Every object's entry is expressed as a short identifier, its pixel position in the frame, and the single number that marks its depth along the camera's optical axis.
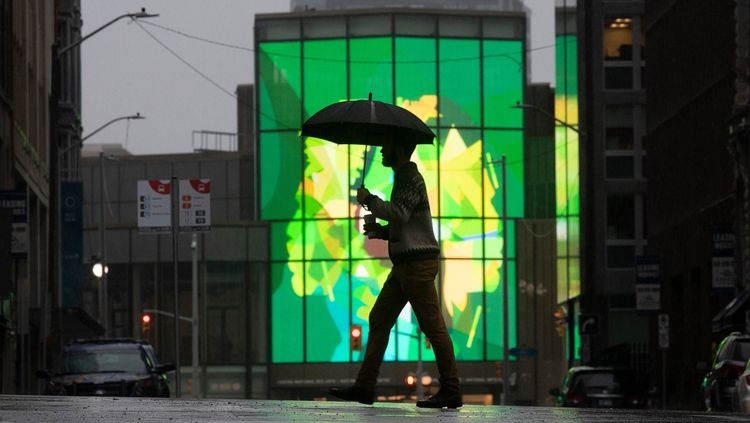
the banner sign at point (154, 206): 56.53
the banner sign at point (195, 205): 56.84
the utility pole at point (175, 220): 55.34
